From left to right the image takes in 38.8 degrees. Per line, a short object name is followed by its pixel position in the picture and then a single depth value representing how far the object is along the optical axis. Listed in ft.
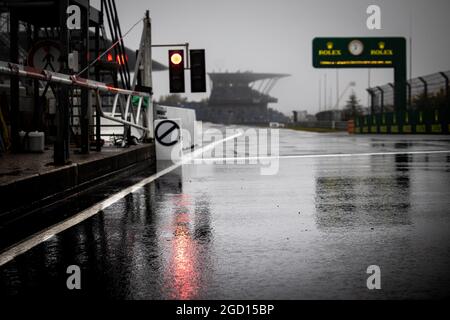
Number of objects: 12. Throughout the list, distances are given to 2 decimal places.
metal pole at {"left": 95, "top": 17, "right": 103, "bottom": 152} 37.78
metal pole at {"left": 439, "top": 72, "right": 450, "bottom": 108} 110.58
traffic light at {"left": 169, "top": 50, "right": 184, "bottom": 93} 69.62
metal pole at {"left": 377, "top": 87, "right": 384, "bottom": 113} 142.82
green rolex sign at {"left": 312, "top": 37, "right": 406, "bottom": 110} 149.48
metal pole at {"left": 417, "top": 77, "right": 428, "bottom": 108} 118.11
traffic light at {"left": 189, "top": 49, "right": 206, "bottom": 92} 71.41
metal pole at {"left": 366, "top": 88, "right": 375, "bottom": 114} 148.19
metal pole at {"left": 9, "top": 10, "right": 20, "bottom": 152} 36.68
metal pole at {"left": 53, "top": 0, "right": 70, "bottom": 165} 26.84
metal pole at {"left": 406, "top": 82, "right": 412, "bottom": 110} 128.16
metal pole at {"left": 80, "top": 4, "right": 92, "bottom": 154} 34.27
